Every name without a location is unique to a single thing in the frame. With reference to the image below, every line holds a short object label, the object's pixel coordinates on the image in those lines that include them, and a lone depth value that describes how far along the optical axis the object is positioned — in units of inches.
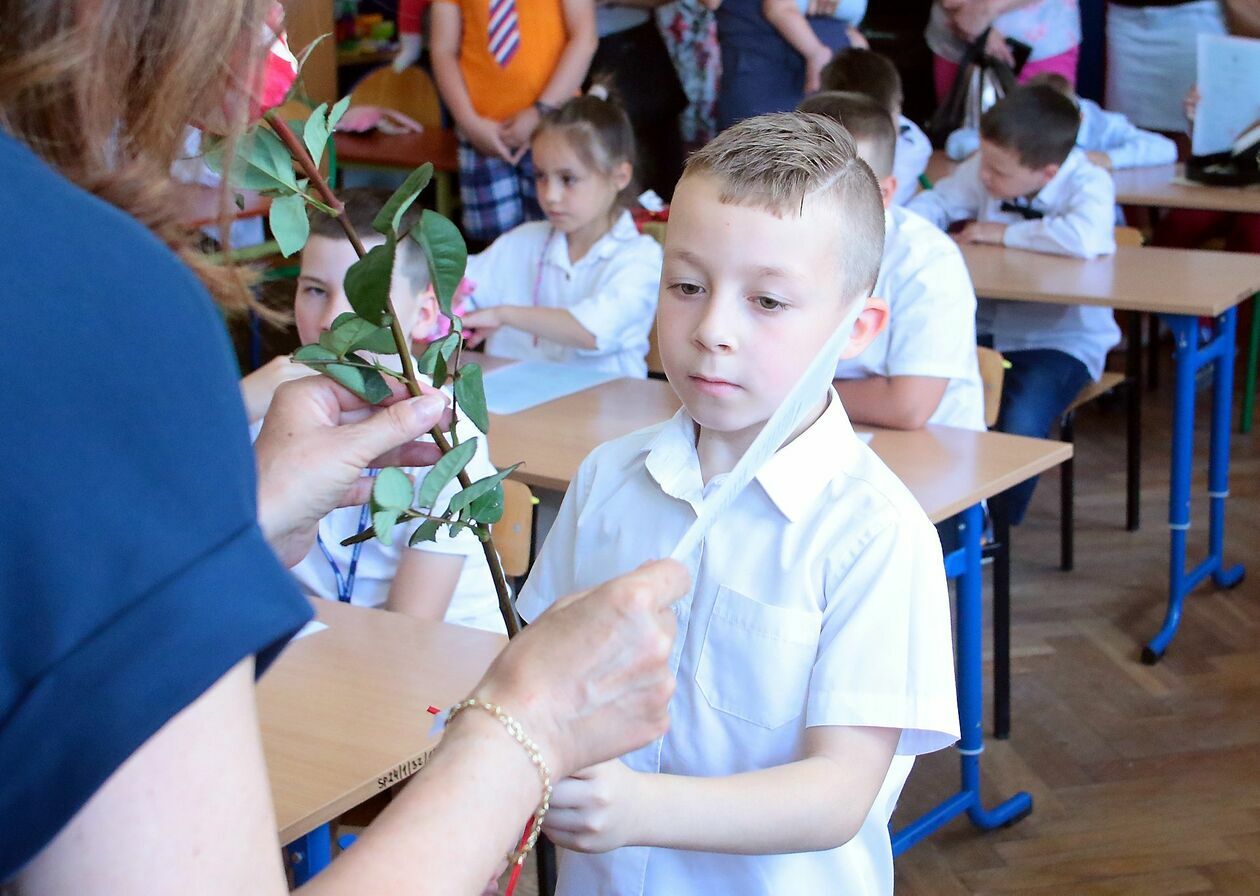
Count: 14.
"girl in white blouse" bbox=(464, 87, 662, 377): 127.8
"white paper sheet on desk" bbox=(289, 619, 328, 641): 67.6
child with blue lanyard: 80.6
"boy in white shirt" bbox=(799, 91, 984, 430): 100.2
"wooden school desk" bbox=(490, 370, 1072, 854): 88.7
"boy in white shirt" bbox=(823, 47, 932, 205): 149.9
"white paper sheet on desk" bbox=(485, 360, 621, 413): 108.6
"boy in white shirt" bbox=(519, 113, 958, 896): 46.6
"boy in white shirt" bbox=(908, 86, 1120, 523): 134.8
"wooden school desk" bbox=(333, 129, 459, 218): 211.6
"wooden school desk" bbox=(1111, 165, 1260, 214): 174.4
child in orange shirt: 185.0
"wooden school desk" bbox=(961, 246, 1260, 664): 125.2
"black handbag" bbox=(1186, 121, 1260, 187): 183.2
